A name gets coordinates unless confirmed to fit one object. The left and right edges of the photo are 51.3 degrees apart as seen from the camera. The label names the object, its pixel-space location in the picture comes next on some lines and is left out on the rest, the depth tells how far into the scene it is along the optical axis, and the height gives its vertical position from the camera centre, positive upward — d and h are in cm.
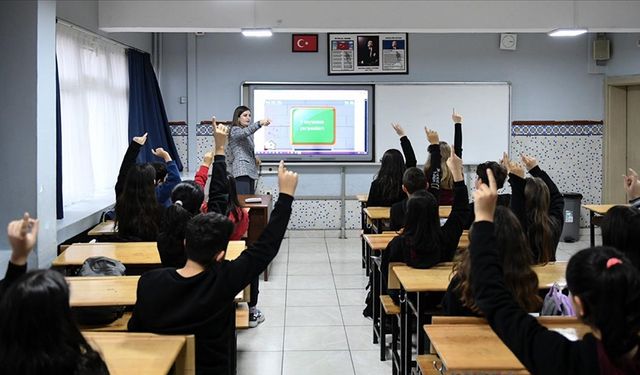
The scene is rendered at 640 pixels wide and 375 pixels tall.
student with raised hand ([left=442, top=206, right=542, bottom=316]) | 261 -44
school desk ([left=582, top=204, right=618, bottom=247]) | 677 -63
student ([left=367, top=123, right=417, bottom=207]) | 563 -19
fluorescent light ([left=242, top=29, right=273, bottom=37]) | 645 +121
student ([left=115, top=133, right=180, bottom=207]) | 468 -13
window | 609 +46
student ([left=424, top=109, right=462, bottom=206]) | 564 -14
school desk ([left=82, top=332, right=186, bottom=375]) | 213 -66
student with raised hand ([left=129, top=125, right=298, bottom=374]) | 245 -46
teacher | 672 +3
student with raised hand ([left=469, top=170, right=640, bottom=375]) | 158 -39
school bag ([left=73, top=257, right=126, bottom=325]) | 308 -69
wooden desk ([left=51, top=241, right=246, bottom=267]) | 375 -57
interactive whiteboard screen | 887 +47
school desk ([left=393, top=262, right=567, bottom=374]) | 329 -64
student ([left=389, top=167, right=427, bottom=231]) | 455 -17
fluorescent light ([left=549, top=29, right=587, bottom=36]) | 659 +124
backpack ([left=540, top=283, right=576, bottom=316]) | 279 -63
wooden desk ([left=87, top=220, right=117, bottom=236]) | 491 -56
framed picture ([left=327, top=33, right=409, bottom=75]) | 886 +137
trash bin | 858 -79
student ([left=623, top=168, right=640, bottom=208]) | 400 -18
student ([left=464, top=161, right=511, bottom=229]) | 435 -11
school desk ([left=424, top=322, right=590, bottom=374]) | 217 -67
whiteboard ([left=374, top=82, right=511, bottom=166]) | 890 +59
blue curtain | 763 +57
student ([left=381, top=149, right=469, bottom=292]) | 367 -43
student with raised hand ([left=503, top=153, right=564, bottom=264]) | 367 -31
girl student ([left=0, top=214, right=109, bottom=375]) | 150 -39
